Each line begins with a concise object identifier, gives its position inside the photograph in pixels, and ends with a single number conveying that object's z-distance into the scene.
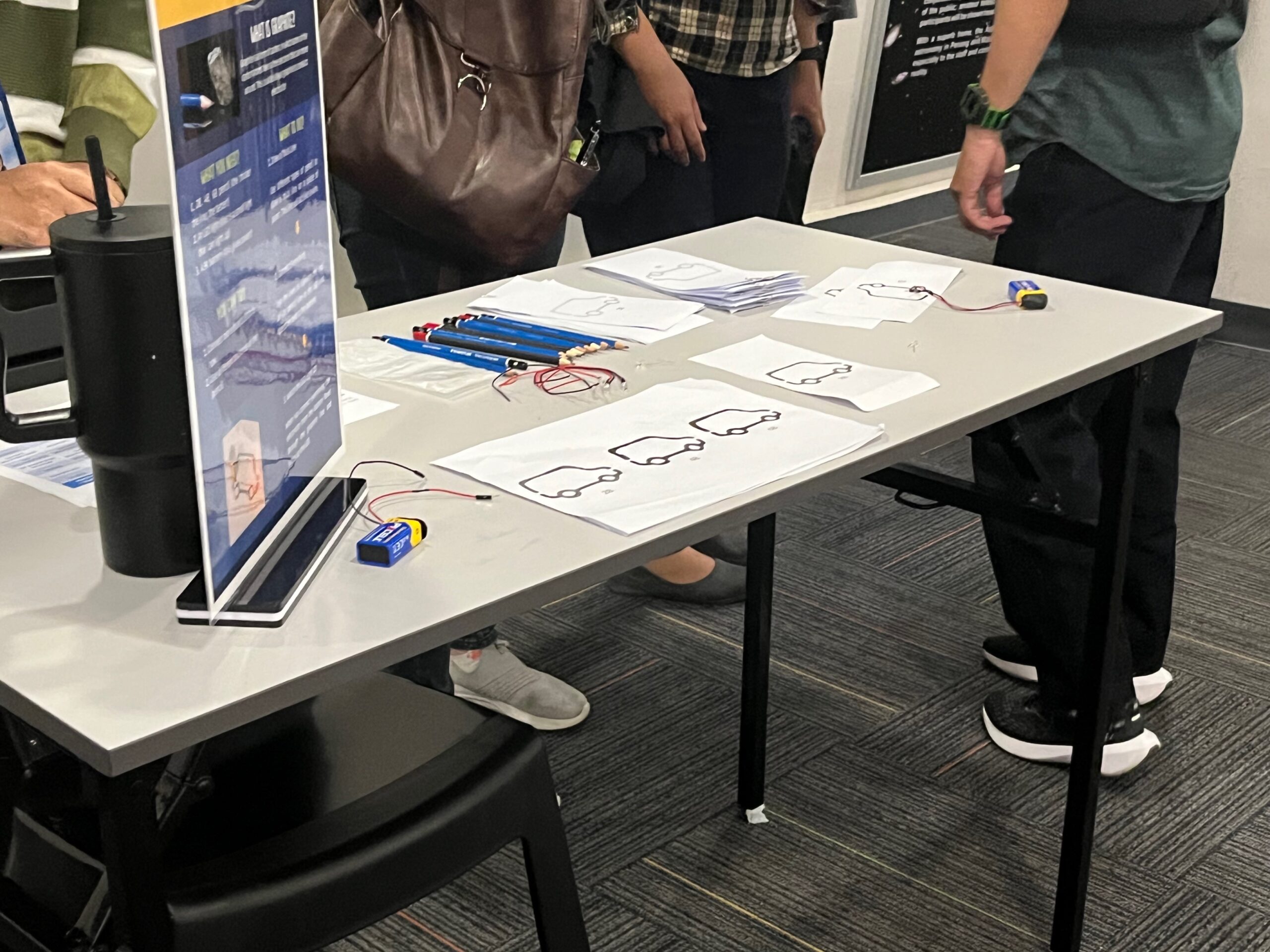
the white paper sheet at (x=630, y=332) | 1.44
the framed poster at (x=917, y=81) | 4.34
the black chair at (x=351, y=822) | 0.91
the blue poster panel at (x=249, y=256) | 0.76
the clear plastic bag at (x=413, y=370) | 1.30
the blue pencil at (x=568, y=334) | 1.41
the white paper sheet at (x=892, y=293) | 1.52
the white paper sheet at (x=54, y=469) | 1.06
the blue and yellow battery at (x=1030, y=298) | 1.53
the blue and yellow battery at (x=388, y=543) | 0.95
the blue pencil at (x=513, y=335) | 1.38
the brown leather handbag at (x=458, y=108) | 1.74
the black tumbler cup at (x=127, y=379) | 0.83
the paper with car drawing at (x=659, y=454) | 1.05
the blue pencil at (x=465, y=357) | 1.35
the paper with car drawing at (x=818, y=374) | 1.26
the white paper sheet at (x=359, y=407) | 1.23
